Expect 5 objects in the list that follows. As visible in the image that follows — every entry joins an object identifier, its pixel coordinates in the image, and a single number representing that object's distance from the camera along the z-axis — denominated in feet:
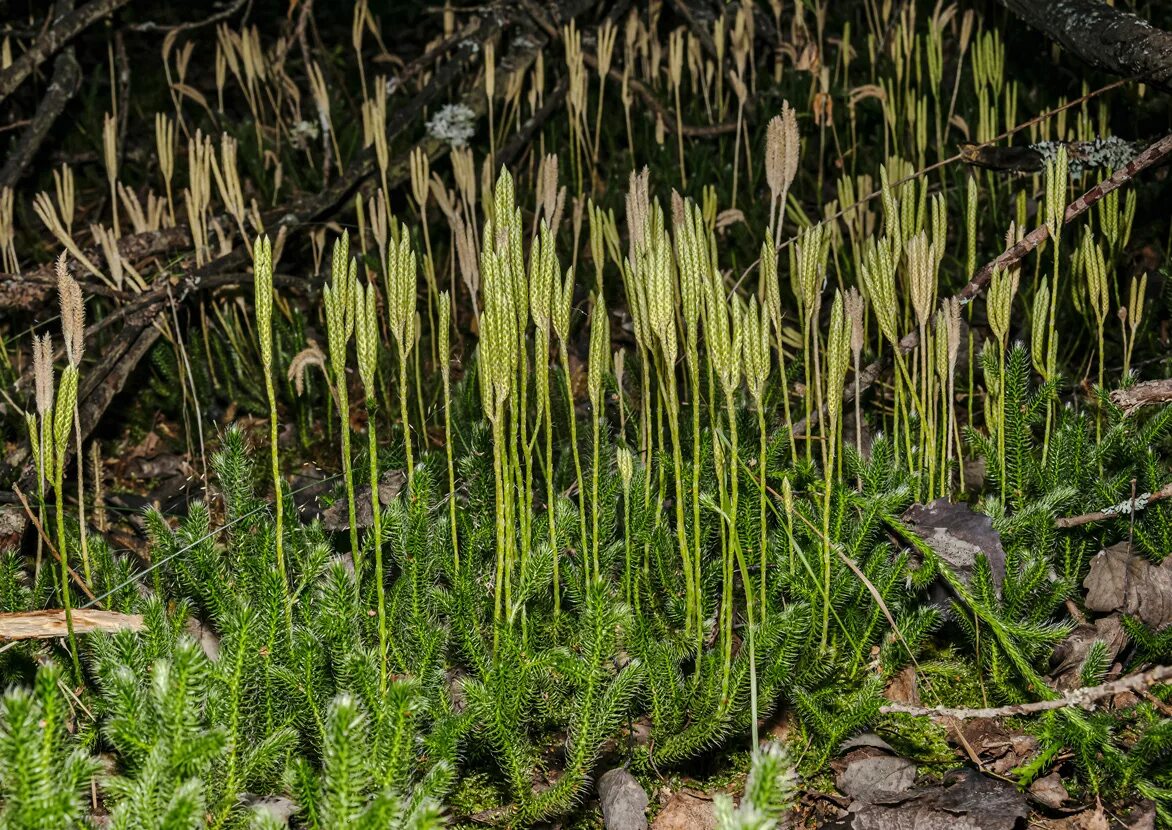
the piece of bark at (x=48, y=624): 3.44
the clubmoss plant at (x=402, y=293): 3.43
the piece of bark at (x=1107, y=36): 4.06
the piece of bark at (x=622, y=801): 3.42
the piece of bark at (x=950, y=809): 3.41
